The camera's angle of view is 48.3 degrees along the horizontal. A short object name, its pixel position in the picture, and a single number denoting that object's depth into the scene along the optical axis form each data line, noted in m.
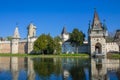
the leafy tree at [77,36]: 46.25
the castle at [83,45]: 44.91
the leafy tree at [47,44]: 45.82
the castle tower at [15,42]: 57.33
